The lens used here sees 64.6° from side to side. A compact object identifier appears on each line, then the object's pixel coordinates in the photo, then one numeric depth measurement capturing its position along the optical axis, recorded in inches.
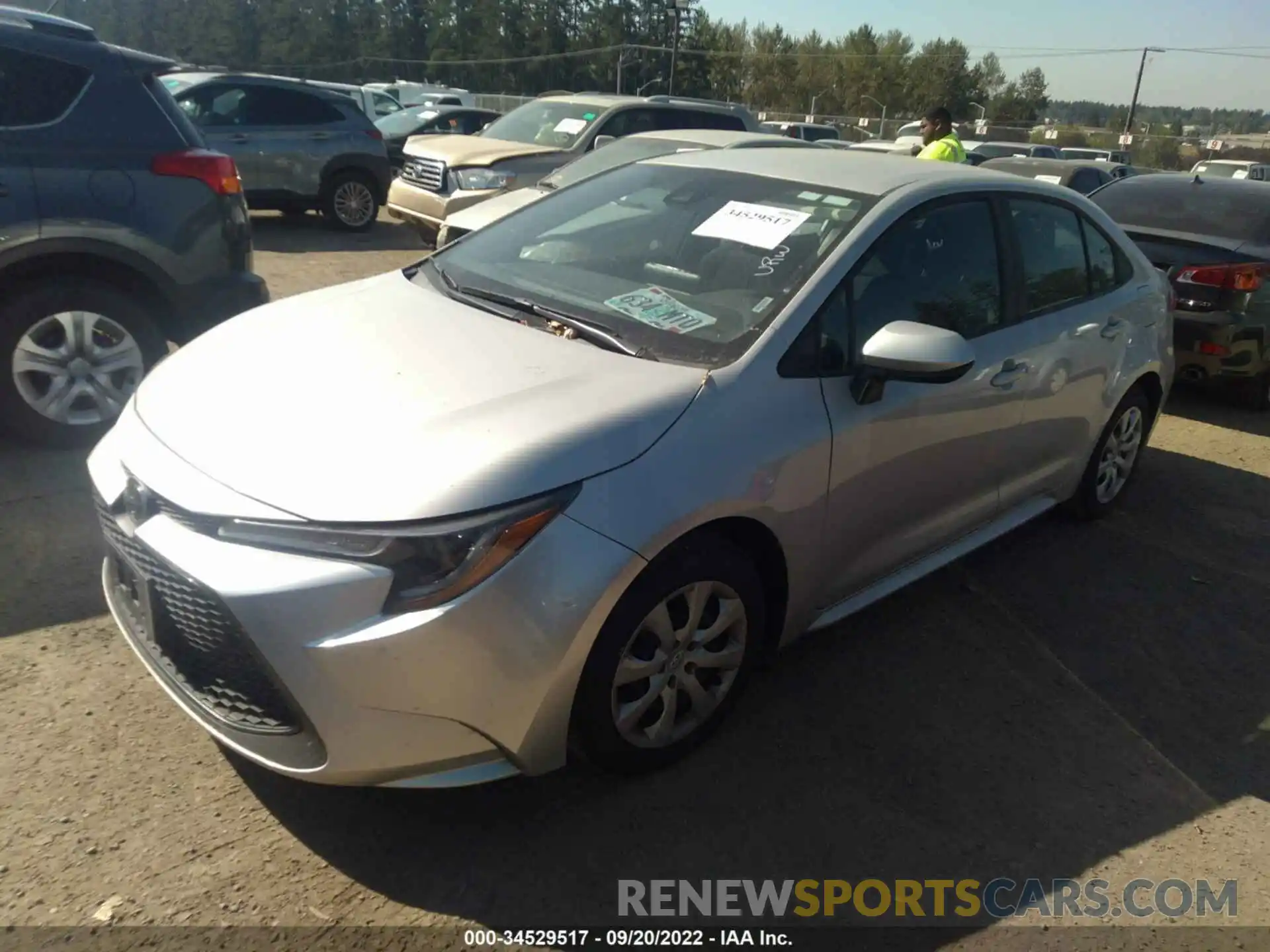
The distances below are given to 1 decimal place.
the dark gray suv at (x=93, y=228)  173.9
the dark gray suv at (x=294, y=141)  449.4
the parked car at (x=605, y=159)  298.4
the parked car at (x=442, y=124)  717.3
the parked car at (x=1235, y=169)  986.7
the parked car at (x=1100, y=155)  1170.6
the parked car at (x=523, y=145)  397.4
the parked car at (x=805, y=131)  1087.0
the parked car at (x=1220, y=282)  266.4
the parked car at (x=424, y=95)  1099.9
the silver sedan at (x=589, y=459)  88.1
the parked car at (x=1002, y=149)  880.5
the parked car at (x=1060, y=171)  446.9
